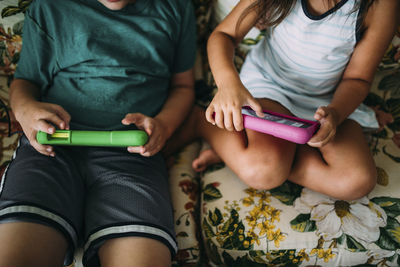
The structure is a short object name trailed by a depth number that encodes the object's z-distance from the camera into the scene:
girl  0.75
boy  0.60
